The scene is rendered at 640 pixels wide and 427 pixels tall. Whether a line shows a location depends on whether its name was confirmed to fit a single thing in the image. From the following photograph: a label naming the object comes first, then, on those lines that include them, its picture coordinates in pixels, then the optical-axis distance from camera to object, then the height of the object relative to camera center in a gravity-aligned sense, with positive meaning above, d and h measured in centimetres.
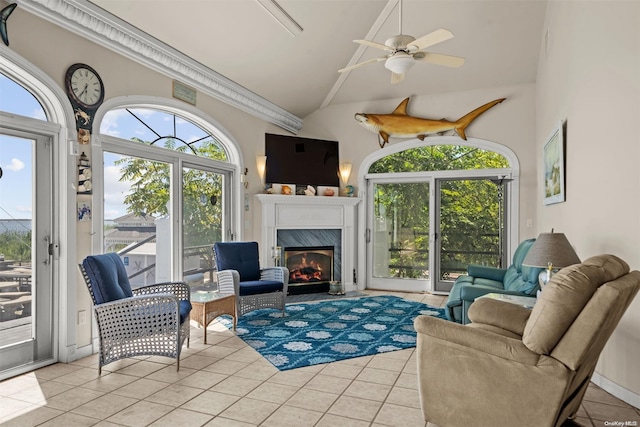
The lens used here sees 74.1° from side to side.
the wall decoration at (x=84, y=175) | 365 +30
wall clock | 357 +102
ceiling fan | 335 +135
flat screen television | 642 +77
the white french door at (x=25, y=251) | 322 -32
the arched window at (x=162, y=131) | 423 +89
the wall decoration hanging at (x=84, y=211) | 367 -1
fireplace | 630 -25
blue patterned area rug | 374 -126
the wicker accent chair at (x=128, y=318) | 323 -84
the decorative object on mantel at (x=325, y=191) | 676 +31
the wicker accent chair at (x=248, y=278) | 468 -80
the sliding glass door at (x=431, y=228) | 639 -28
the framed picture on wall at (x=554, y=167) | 405 +45
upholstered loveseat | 387 -77
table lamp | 321 -34
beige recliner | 198 -74
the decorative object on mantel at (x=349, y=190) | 690 +33
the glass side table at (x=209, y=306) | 400 -93
